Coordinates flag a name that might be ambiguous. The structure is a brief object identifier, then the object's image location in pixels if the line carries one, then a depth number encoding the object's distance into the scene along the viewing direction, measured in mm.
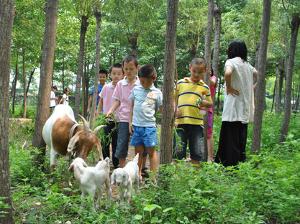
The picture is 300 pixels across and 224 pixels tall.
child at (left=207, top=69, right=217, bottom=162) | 7832
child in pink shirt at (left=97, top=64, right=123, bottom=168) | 7418
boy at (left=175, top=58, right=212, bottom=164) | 6160
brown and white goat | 5457
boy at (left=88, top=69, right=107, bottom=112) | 8840
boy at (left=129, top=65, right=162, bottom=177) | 5965
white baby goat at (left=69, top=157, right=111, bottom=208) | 4504
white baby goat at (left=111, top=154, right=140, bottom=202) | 4449
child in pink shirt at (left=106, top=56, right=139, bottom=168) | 6438
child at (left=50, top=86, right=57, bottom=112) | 16875
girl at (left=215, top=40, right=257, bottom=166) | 6223
